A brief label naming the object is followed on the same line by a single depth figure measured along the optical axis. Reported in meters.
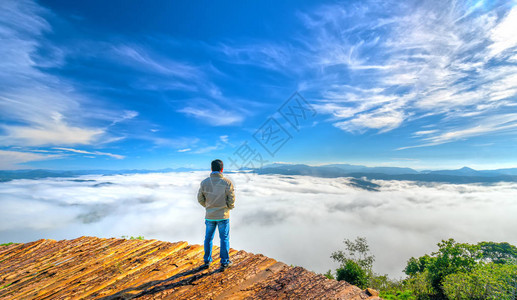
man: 5.39
